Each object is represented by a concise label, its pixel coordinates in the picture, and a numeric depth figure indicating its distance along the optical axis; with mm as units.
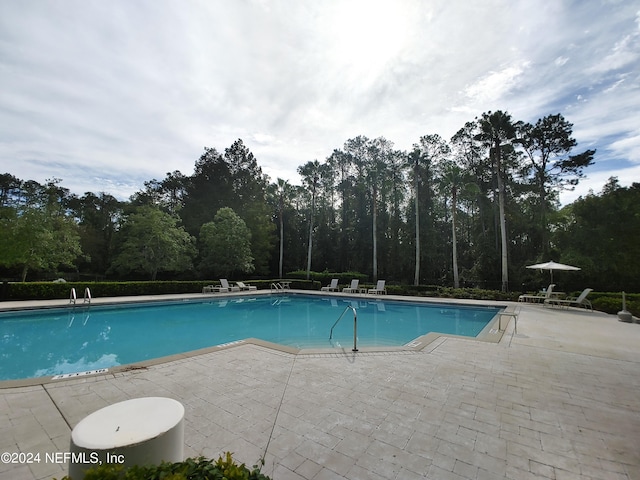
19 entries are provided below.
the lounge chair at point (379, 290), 16500
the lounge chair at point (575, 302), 10836
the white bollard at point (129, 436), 1353
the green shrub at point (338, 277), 21062
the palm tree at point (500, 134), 16078
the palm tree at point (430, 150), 23438
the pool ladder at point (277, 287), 18453
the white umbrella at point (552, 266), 11221
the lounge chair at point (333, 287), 18172
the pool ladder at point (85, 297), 10901
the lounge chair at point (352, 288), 17438
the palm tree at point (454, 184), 17719
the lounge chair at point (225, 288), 16680
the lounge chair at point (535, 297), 11891
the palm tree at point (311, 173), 24009
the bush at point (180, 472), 1102
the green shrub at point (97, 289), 11398
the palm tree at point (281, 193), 24594
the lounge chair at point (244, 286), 17656
